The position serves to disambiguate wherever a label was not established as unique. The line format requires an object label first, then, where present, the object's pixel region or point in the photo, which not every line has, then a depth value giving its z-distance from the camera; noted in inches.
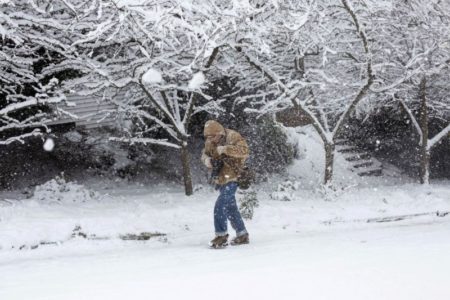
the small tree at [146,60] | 322.7
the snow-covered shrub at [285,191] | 428.1
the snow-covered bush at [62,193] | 415.8
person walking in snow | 284.7
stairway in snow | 633.6
